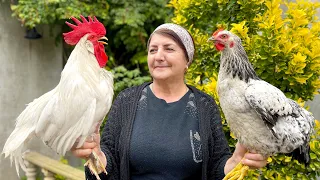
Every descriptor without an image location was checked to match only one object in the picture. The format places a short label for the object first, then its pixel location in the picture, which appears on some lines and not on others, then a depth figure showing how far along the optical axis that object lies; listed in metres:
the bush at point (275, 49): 2.32
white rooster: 1.53
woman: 1.95
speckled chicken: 1.61
